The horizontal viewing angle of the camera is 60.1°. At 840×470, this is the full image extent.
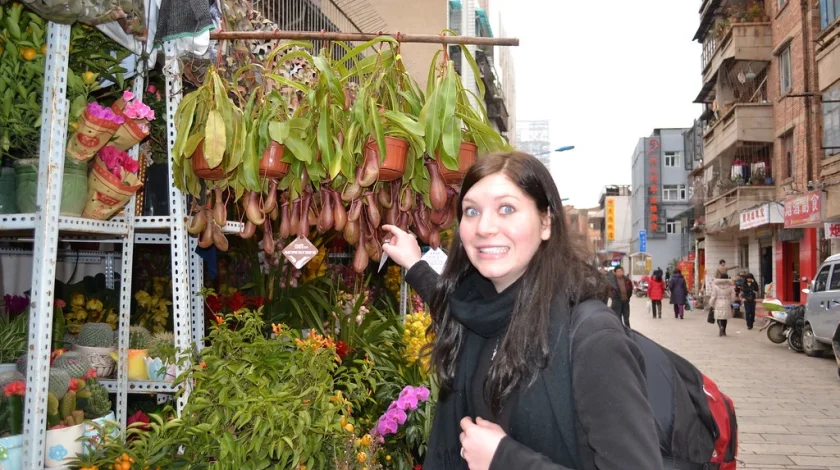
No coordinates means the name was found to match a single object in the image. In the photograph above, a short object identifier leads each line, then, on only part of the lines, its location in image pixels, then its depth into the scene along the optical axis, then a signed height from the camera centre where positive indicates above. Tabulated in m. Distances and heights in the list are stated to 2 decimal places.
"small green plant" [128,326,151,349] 3.78 -0.41
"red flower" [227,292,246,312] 4.68 -0.27
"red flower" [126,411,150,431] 3.54 -0.77
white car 12.03 -0.68
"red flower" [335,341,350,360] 4.55 -0.55
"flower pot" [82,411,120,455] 2.91 -0.68
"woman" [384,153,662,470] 1.45 -0.21
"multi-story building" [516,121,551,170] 95.25 +17.61
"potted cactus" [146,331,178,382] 3.07 -0.46
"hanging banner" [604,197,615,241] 75.81 +5.21
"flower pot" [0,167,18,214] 2.82 +0.26
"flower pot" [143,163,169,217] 3.38 +0.30
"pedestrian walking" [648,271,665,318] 24.27 -0.87
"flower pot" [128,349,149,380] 3.58 -0.52
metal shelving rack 2.62 +0.12
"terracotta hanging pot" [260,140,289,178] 2.89 +0.40
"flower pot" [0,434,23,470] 2.61 -0.70
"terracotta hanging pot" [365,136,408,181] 2.88 +0.42
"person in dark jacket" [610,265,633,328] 16.23 -0.63
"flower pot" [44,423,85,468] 2.78 -0.72
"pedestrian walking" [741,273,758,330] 18.77 -0.83
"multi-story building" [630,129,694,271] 55.06 +5.45
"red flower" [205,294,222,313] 4.61 -0.27
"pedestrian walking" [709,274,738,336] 17.39 -0.89
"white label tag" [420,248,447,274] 3.22 +0.02
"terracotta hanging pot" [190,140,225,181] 2.87 +0.36
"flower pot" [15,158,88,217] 2.79 +0.28
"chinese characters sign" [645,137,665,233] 55.06 +6.17
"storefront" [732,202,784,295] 20.78 +0.89
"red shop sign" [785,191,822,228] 17.09 +1.34
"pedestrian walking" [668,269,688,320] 23.88 -0.98
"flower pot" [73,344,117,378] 3.50 -0.48
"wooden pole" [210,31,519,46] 3.14 +0.99
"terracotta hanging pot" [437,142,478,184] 3.00 +0.41
